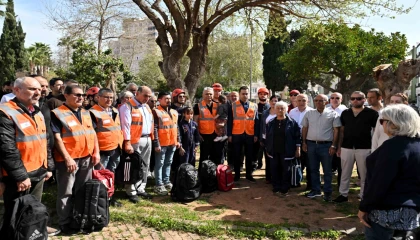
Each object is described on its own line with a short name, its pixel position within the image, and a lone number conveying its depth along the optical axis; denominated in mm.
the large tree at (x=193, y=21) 10477
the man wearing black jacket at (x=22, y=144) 3490
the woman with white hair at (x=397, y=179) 2646
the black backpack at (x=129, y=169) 5680
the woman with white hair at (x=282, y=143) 6441
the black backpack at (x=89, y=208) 4497
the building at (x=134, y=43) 21369
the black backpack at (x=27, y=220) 3422
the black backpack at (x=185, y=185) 6008
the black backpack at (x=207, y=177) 6637
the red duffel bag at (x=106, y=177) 4875
